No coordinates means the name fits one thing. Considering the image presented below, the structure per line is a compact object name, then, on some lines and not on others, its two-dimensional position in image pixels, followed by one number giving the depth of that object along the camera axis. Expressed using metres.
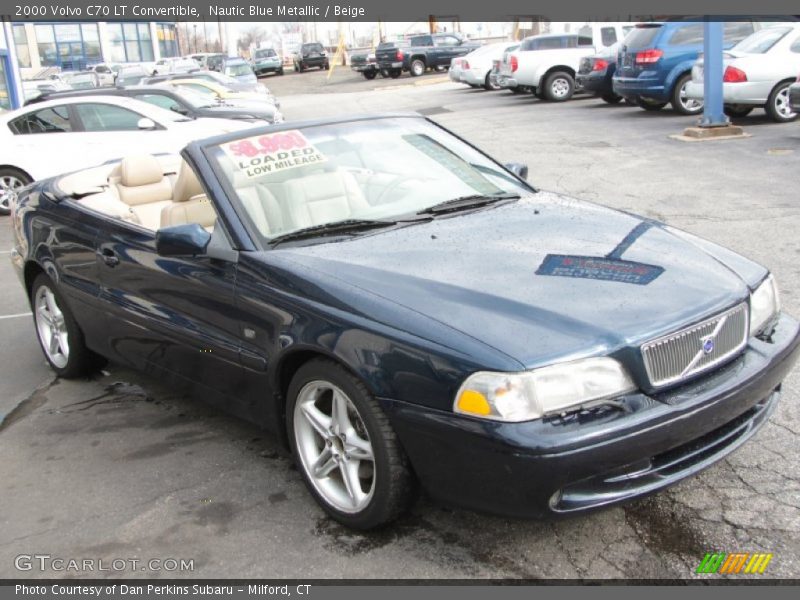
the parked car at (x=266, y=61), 52.84
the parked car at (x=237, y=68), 31.56
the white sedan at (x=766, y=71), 13.68
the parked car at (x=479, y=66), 27.38
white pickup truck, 21.98
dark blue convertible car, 2.83
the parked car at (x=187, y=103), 14.12
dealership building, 59.22
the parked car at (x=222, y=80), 21.83
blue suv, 15.68
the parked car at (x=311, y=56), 54.56
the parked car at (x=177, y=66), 34.41
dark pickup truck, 39.62
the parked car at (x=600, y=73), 18.72
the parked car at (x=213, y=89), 19.05
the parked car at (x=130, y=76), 26.86
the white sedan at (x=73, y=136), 12.31
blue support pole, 12.49
